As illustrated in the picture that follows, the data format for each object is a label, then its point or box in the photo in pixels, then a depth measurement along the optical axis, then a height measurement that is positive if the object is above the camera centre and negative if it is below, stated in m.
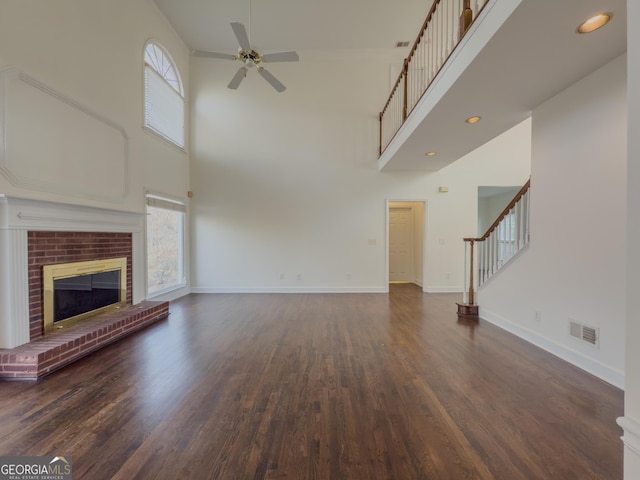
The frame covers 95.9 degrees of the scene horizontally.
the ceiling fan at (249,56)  3.51 +2.32
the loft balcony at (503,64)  1.83 +1.41
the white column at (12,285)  2.55 -0.42
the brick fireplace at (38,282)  2.52 -0.40
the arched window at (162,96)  4.82 +2.60
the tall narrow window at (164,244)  4.96 -0.11
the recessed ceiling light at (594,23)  1.81 +1.39
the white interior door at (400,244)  7.56 -0.15
